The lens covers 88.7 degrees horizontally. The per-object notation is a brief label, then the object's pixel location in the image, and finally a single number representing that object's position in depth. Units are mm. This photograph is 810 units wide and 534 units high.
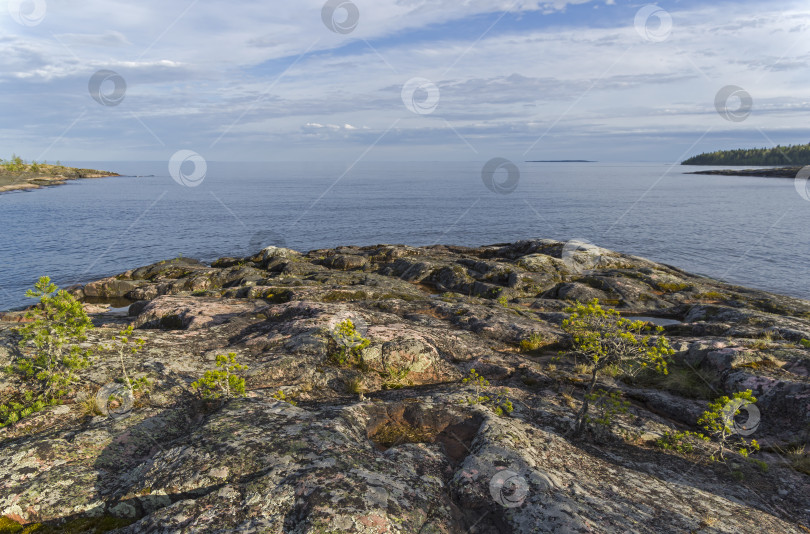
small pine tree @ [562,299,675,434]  8688
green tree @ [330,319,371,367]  12000
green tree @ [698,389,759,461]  8289
